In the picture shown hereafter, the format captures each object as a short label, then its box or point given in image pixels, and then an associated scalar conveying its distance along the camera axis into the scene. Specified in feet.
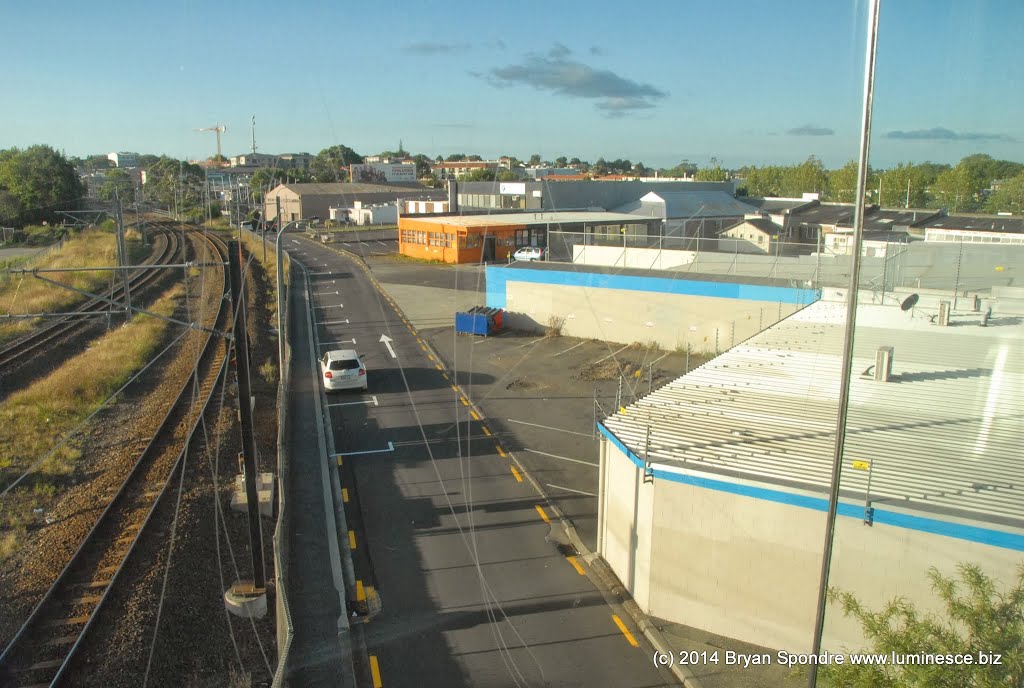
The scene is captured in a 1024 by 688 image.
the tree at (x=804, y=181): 148.77
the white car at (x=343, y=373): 55.31
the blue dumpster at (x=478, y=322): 76.98
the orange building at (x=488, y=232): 125.80
